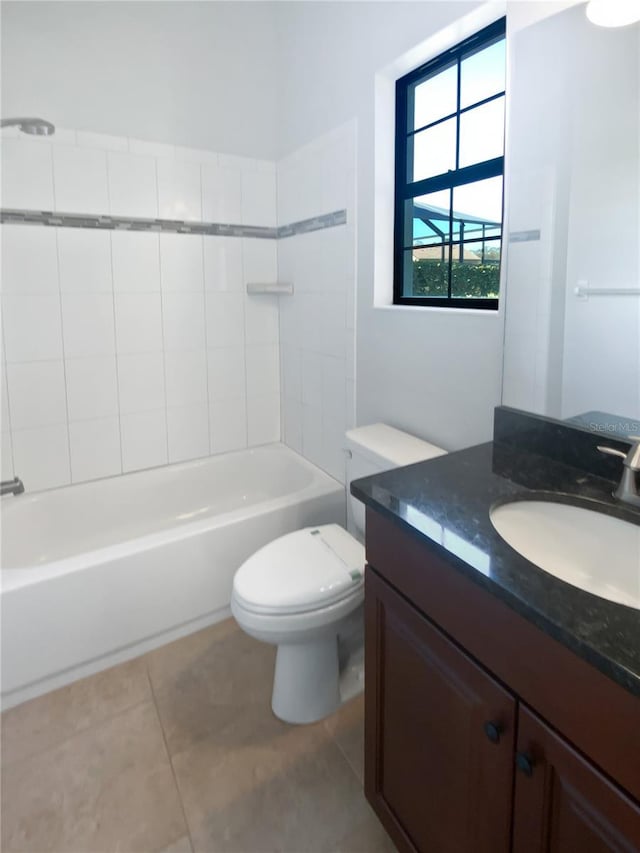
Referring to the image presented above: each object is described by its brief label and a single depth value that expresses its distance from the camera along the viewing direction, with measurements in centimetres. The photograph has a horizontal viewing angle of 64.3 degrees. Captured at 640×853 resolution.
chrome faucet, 100
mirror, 113
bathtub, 169
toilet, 147
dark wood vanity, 64
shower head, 176
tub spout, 208
